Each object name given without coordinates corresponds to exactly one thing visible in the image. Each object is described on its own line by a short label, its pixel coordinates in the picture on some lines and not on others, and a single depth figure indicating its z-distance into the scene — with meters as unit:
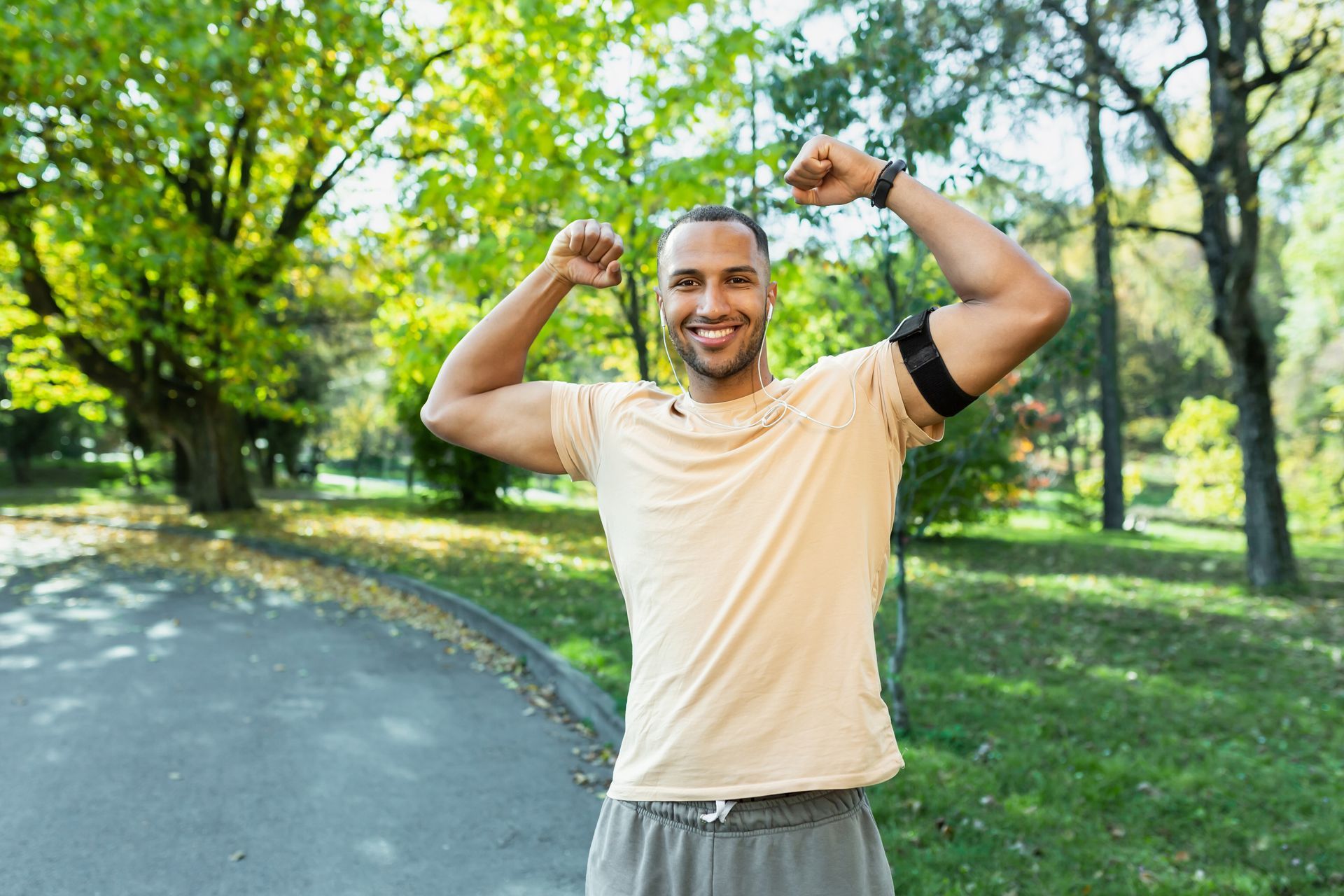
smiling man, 1.85
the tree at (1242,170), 10.62
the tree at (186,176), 12.58
